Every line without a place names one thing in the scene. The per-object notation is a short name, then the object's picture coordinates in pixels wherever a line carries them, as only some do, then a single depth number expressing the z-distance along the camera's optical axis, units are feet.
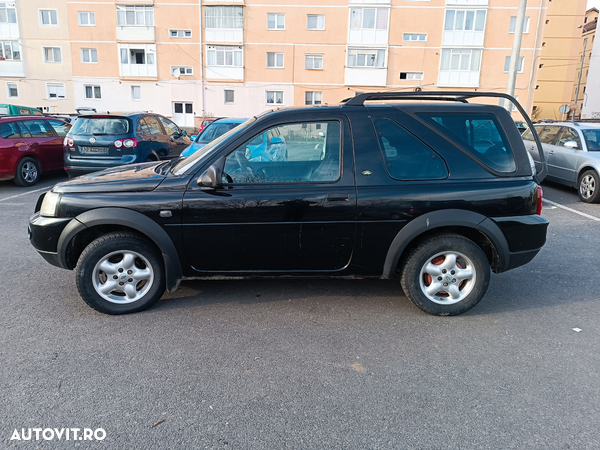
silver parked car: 29.89
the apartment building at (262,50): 116.98
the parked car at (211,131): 32.06
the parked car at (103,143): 30.68
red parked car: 31.58
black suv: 12.21
